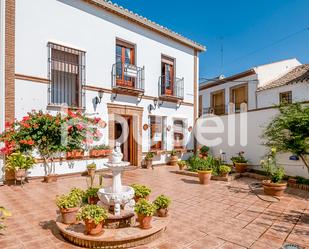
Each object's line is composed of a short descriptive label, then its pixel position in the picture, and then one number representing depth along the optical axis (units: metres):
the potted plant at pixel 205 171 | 7.78
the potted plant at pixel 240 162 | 9.55
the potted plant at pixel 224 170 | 8.28
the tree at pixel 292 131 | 7.21
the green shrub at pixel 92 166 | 8.62
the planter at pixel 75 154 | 8.40
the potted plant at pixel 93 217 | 3.41
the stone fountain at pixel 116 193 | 3.95
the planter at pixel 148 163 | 10.74
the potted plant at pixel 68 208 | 3.87
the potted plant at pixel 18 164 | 6.84
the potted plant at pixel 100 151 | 9.01
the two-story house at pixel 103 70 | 7.42
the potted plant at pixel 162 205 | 4.28
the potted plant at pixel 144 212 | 3.70
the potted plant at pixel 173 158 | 11.98
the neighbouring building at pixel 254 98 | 9.70
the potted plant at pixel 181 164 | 10.02
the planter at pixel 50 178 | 7.51
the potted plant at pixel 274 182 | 6.40
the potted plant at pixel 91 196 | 4.41
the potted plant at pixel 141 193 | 4.65
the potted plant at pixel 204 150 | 12.55
